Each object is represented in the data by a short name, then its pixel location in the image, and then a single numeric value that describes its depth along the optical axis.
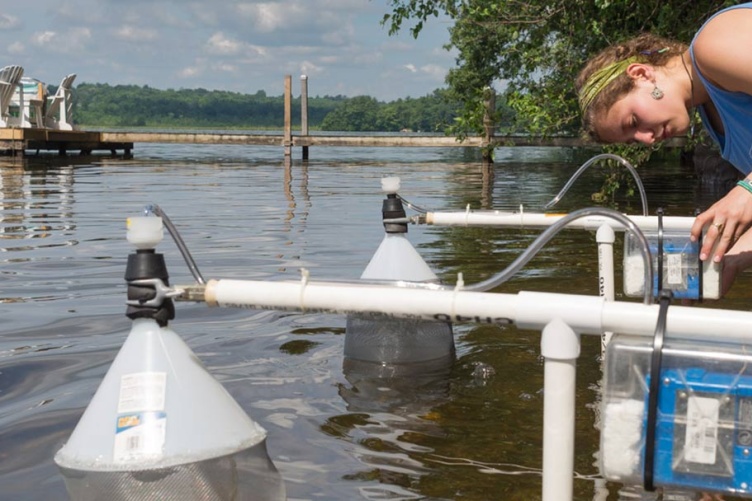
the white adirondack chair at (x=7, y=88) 28.22
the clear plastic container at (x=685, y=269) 3.84
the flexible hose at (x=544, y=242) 2.30
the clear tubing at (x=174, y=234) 2.69
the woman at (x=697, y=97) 2.93
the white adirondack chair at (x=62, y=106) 32.75
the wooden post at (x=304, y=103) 32.35
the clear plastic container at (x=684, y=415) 1.89
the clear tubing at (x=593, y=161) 4.48
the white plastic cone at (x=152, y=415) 2.38
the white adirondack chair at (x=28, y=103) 31.16
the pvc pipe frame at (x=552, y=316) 1.96
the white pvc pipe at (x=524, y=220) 4.17
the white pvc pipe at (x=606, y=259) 4.23
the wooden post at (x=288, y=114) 31.55
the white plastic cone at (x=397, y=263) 4.57
